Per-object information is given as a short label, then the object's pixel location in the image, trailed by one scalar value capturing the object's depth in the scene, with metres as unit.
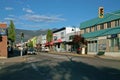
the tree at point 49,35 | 43.96
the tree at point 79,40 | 25.07
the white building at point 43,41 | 53.06
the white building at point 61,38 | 35.34
